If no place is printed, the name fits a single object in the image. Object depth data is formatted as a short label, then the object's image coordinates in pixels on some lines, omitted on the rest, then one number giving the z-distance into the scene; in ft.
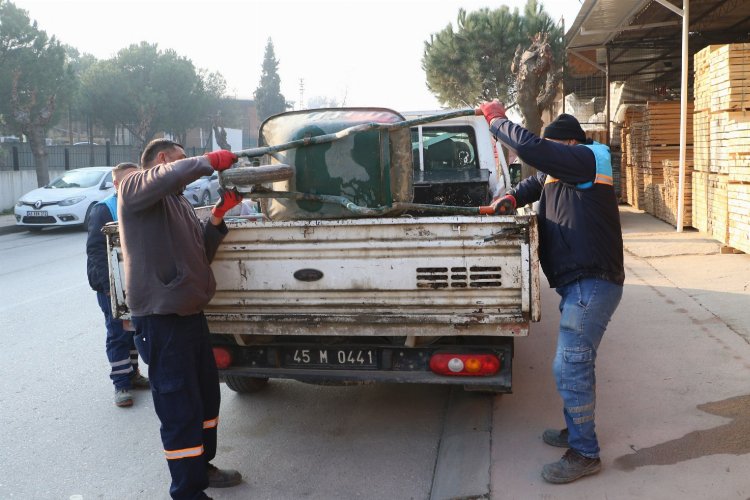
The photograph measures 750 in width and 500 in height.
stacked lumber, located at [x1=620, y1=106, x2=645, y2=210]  53.06
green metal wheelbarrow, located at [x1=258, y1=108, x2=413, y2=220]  14.44
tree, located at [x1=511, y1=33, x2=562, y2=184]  45.47
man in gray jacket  11.68
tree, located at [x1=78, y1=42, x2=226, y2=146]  137.90
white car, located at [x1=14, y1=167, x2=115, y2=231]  56.03
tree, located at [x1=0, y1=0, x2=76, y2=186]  79.25
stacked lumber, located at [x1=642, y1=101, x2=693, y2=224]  46.78
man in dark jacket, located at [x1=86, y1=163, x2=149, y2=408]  17.49
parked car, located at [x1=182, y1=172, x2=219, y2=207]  71.00
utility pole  311.78
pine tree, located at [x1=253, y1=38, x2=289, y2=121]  271.49
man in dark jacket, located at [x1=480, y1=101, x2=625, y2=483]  12.14
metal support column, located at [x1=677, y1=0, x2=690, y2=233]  38.85
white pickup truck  12.88
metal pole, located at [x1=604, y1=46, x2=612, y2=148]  59.82
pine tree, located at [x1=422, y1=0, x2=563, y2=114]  104.78
